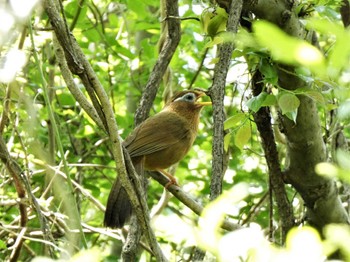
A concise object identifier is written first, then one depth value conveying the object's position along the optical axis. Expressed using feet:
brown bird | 21.09
